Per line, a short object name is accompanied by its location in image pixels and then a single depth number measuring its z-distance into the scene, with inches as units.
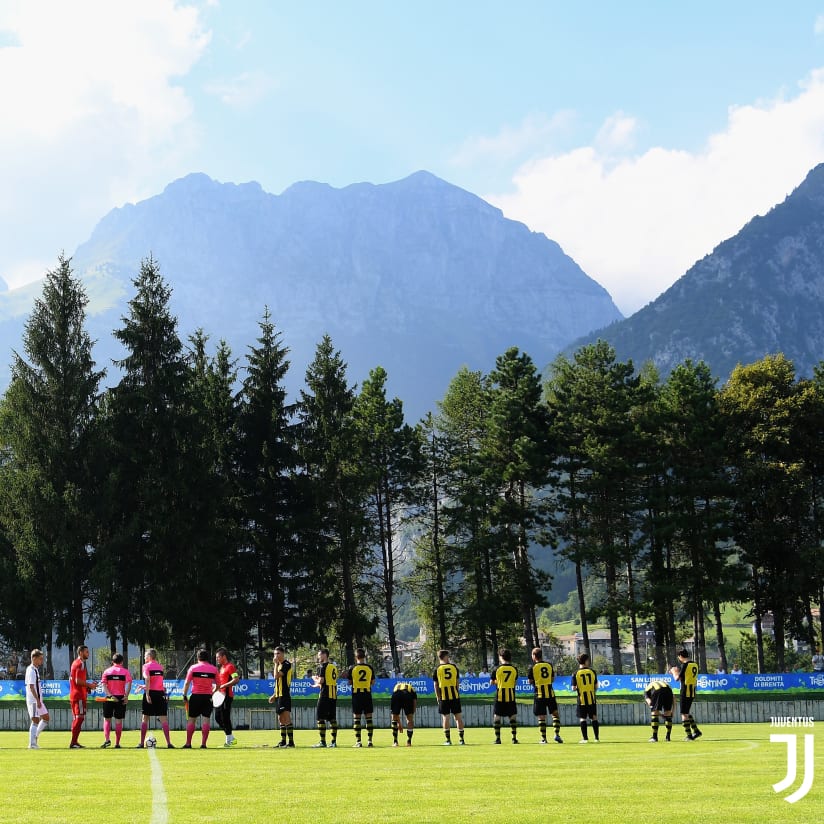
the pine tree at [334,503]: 2218.3
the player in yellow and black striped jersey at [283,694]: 938.7
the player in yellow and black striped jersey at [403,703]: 951.6
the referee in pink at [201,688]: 893.2
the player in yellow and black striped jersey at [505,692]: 942.4
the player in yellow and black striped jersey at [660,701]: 943.0
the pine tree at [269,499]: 2177.7
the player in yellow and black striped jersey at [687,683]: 937.5
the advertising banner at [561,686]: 1572.3
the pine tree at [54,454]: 1898.4
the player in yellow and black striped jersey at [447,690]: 950.4
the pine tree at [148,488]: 1918.1
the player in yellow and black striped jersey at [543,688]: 941.8
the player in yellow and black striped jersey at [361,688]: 989.6
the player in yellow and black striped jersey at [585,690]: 924.0
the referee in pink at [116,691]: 924.0
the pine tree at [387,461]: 2458.2
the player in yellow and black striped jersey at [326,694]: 945.5
